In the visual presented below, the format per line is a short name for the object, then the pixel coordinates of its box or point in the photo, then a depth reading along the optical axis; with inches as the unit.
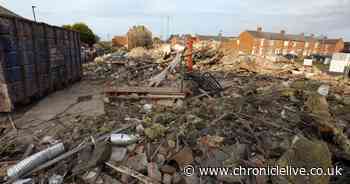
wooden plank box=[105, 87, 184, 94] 210.7
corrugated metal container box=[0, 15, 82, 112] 174.9
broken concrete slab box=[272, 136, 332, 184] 92.7
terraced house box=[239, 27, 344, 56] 1621.6
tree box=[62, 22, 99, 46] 1003.0
